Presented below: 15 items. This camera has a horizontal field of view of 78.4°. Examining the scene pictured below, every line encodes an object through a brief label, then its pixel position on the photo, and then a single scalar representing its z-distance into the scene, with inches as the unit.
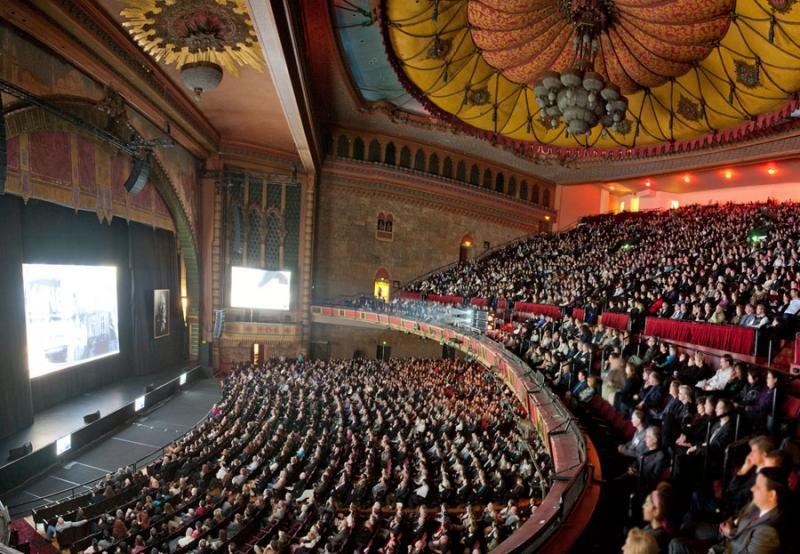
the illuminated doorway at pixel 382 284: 921.5
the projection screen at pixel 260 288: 823.7
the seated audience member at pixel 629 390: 239.8
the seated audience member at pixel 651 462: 151.9
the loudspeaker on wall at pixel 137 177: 534.9
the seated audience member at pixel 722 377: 227.1
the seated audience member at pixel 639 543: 93.4
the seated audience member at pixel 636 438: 173.6
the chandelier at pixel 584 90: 429.1
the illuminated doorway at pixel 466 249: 990.4
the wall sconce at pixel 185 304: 837.8
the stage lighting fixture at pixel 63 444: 421.4
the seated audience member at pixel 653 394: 224.4
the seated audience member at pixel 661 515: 117.3
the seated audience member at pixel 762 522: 96.5
